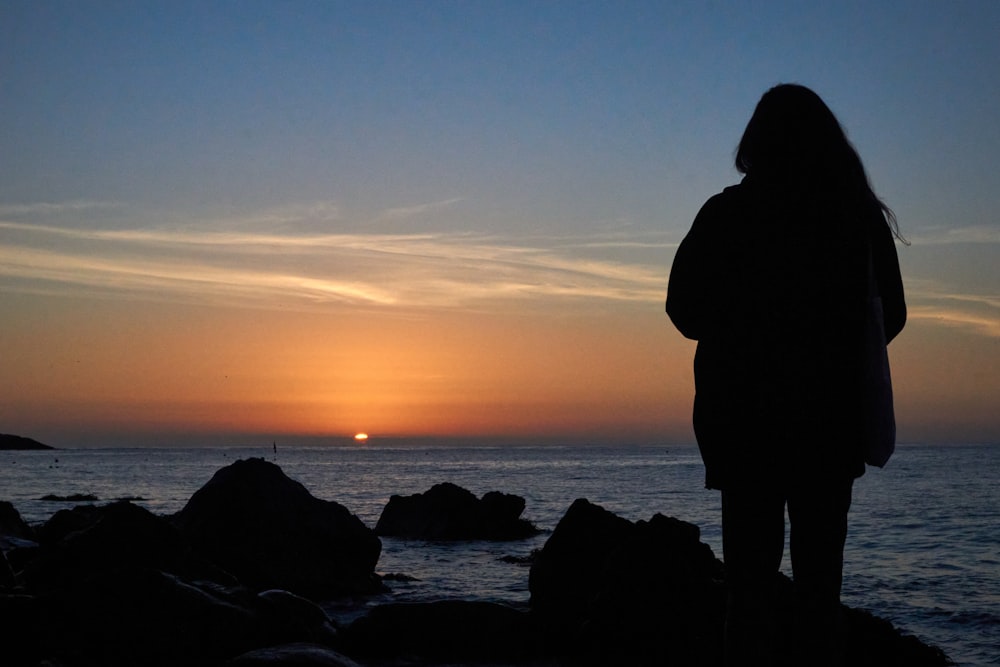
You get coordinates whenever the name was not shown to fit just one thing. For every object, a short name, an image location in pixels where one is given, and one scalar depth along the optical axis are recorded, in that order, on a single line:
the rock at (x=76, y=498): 39.57
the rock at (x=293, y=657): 5.80
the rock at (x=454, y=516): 26.00
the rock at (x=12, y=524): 17.76
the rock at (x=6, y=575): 8.94
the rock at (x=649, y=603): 8.16
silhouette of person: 3.00
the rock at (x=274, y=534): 13.09
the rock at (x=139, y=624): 6.84
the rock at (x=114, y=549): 9.31
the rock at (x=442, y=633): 8.32
